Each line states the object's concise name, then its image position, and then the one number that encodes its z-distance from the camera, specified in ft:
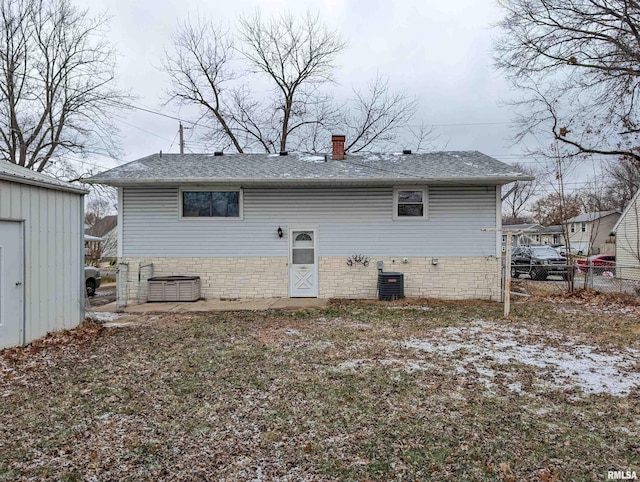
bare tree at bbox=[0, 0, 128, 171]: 56.59
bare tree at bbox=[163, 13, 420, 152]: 69.26
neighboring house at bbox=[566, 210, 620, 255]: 131.75
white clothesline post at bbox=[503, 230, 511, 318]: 25.90
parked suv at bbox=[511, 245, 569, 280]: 55.98
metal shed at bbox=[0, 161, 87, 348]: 17.74
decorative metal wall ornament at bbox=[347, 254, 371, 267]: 34.35
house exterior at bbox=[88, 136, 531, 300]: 33.91
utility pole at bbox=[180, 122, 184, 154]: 63.63
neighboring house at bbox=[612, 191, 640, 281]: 54.24
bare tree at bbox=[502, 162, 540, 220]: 150.55
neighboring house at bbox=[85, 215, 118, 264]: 81.40
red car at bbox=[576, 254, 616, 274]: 35.70
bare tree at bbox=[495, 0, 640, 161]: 46.88
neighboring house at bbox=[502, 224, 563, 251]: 138.00
